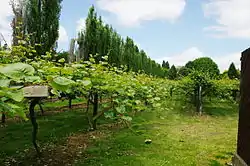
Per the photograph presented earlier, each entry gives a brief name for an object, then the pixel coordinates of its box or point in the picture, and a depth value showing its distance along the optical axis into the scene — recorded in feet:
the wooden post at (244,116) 10.88
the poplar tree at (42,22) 33.09
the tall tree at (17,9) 33.77
